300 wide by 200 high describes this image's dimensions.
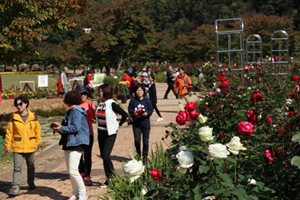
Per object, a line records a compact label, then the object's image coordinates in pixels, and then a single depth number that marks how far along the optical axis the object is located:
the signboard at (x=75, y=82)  20.10
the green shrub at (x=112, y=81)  18.52
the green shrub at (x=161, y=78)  32.43
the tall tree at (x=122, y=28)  28.84
